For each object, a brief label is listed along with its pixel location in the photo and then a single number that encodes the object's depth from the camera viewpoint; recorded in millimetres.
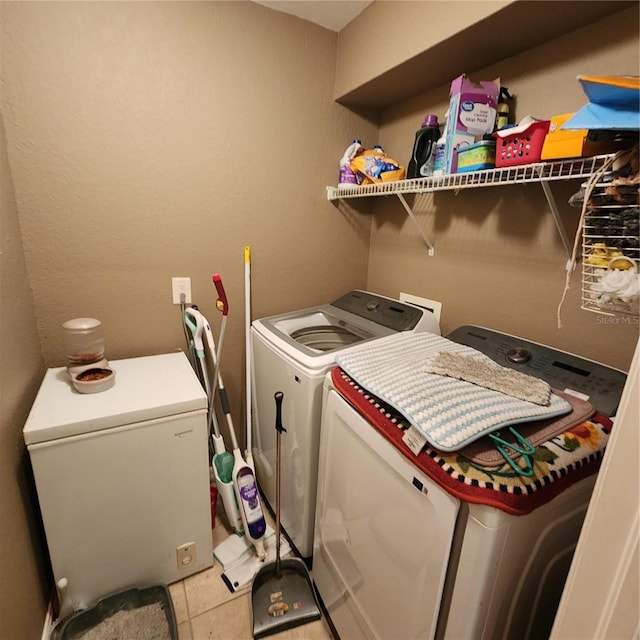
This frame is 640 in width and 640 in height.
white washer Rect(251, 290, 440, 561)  1270
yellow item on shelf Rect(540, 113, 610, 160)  826
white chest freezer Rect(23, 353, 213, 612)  1112
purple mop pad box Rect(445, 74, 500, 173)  1153
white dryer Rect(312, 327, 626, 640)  680
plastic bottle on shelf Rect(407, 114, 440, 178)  1359
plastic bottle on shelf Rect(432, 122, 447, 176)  1258
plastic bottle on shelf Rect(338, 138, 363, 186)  1737
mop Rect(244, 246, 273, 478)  1663
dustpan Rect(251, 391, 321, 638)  1261
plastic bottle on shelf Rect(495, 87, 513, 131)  1205
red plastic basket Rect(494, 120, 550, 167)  949
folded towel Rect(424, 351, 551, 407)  873
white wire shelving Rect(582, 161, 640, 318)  622
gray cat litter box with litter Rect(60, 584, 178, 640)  1185
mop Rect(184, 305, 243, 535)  1518
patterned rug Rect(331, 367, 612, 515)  635
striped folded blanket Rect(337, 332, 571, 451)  735
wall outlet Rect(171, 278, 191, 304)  1595
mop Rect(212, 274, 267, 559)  1457
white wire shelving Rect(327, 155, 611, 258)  900
